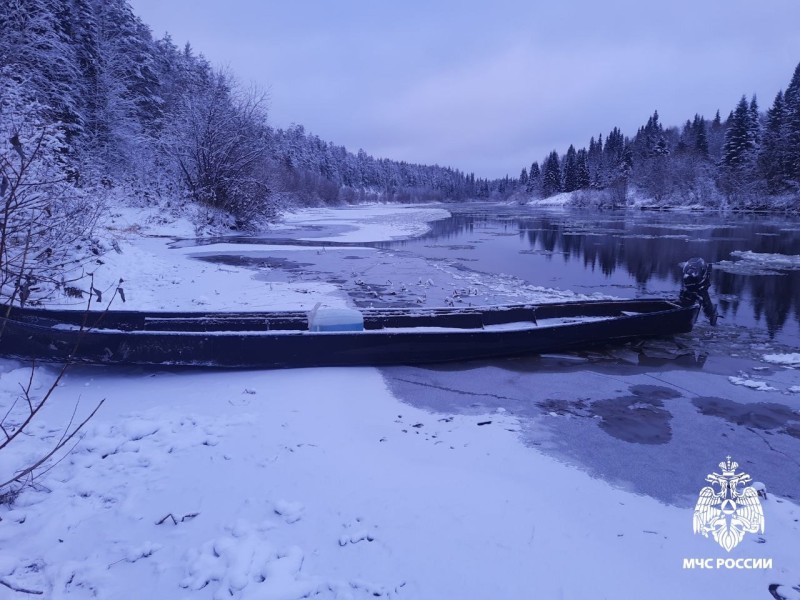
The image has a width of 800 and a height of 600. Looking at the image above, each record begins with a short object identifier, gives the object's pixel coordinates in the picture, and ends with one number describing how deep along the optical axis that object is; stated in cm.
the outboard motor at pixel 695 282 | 848
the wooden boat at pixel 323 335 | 555
